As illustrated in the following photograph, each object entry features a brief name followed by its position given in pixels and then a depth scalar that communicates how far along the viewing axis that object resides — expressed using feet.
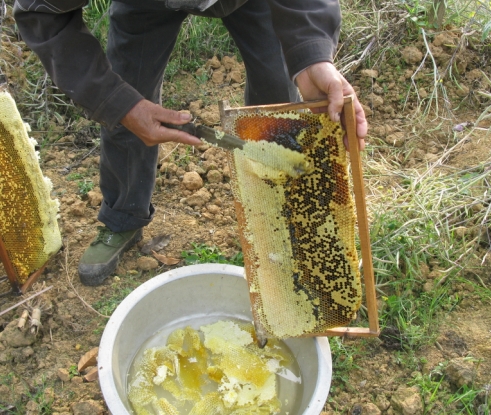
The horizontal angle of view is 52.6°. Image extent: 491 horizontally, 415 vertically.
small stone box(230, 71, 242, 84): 12.92
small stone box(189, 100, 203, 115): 12.09
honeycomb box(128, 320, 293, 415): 6.66
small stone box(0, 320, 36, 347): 7.58
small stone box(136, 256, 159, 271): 8.93
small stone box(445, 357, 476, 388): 6.89
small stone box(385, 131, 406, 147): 11.20
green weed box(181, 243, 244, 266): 8.93
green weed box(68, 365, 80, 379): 7.30
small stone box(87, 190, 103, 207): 10.06
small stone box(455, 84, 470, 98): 11.92
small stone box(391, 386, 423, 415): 6.64
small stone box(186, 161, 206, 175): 10.68
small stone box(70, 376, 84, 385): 7.18
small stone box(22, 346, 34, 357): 7.50
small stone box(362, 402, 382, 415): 6.74
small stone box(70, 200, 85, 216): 9.77
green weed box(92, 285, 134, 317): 8.23
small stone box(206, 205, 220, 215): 9.88
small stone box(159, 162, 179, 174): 10.77
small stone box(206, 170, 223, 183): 10.45
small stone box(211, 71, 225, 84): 12.94
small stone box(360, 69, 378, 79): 12.19
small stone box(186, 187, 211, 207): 10.09
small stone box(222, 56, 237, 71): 13.23
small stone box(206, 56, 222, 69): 13.20
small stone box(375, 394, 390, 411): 6.85
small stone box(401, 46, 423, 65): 12.22
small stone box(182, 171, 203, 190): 10.29
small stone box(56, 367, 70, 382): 7.19
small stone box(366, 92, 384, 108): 11.89
